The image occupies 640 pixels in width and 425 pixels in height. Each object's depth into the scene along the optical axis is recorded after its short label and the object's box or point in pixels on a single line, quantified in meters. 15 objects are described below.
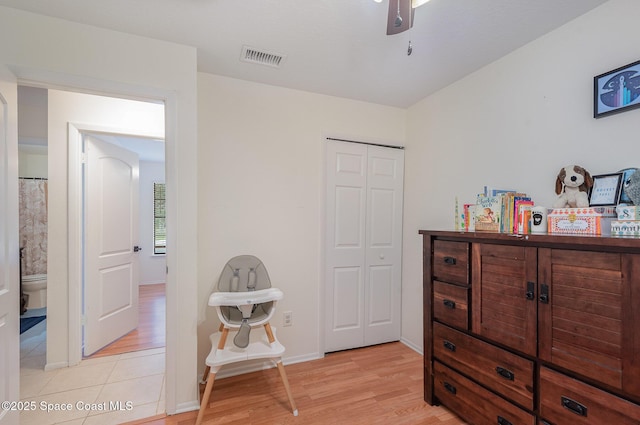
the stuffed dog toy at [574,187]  1.54
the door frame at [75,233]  2.46
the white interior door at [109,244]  2.70
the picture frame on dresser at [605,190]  1.44
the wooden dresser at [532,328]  1.15
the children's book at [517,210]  1.72
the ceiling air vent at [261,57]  2.05
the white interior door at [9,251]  1.51
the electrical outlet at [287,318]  2.60
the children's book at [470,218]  1.97
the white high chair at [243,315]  1.86
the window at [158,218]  5.91
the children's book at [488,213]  1.79
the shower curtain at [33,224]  3.74
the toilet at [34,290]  3.50
